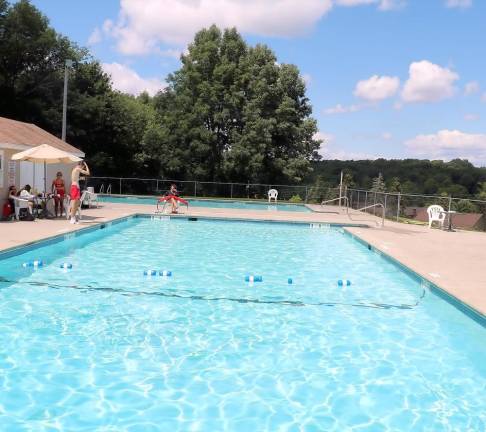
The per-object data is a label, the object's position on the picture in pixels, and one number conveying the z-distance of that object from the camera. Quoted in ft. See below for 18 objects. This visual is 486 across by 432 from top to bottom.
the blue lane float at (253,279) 28.81
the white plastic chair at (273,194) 103.07
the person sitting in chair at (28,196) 45.70
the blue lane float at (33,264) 29.63
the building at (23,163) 46.62
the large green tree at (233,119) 120.57
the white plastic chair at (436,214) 56.85
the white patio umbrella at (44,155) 44.47
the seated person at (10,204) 44.86
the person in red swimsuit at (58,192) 49.21
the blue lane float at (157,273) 29.17
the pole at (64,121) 67.26
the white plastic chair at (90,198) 63.29
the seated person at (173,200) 64.39
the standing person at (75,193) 43.93
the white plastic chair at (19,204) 44.88
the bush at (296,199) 112.06
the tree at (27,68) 106.22
